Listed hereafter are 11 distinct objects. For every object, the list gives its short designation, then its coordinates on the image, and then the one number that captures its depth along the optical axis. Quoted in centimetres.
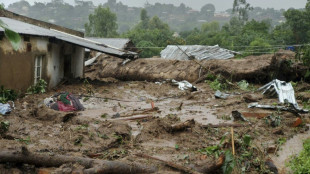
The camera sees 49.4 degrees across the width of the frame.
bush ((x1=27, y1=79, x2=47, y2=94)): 1175
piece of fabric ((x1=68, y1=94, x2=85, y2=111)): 994
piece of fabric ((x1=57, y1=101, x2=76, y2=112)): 943
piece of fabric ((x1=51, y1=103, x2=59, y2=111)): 927
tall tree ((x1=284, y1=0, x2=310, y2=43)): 3478
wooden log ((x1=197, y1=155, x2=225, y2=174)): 525
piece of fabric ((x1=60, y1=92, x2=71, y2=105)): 969
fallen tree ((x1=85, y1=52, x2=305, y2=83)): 1599
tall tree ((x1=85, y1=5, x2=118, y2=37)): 5294
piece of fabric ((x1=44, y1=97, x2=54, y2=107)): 953
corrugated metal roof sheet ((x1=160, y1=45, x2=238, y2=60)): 2217
